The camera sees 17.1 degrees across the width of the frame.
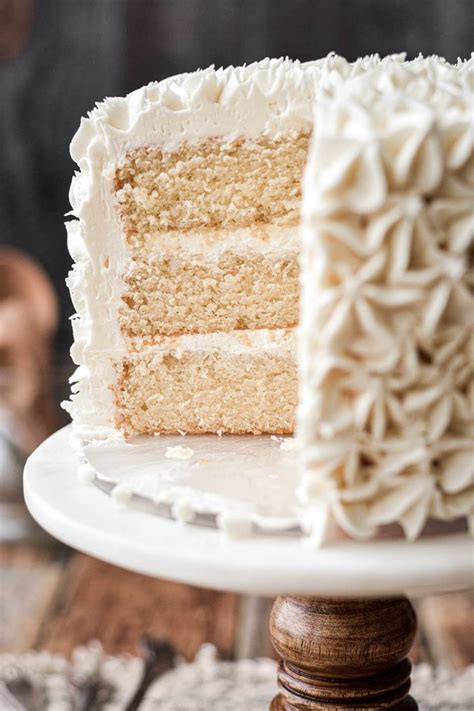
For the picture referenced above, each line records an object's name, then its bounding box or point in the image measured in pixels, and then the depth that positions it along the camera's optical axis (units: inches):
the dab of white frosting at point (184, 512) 20.5
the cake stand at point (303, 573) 19.1
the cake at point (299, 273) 19.2
